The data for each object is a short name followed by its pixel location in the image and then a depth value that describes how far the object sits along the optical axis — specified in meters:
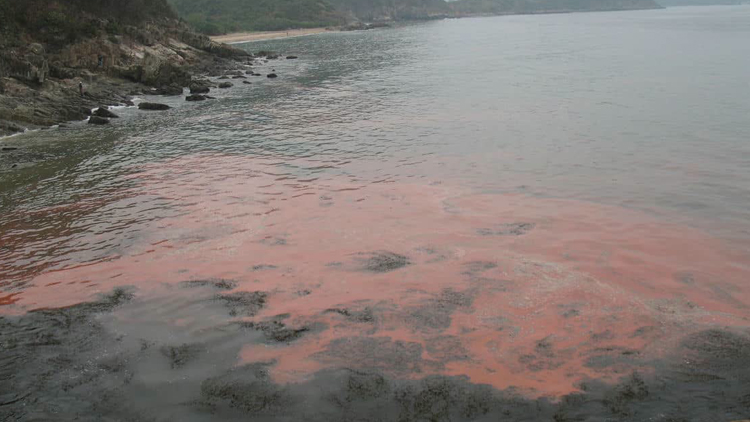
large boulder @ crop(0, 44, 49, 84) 33.09
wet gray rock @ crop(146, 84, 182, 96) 42.06
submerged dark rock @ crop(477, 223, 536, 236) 13.77
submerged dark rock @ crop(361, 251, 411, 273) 11.84
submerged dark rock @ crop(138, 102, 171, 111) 35.12
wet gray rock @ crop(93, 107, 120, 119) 31.55
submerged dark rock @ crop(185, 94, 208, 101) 38.81
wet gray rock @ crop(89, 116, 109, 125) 30.02
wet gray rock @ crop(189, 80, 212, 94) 41.88
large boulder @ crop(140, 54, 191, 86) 44.88
